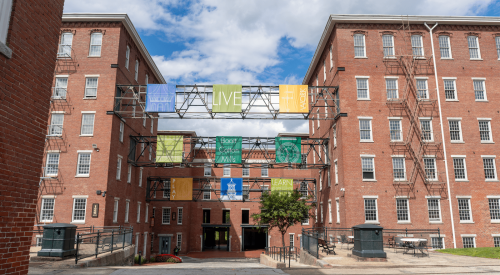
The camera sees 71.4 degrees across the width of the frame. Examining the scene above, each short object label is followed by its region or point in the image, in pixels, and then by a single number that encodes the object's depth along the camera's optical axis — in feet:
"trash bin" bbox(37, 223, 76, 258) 50.49
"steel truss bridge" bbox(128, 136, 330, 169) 107.14
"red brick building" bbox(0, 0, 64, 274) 18.53
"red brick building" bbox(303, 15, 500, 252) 87.40
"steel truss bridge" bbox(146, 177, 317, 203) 128.97
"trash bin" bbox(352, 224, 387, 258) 53.02
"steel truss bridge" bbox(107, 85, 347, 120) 91.20
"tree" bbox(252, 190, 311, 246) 108.58
